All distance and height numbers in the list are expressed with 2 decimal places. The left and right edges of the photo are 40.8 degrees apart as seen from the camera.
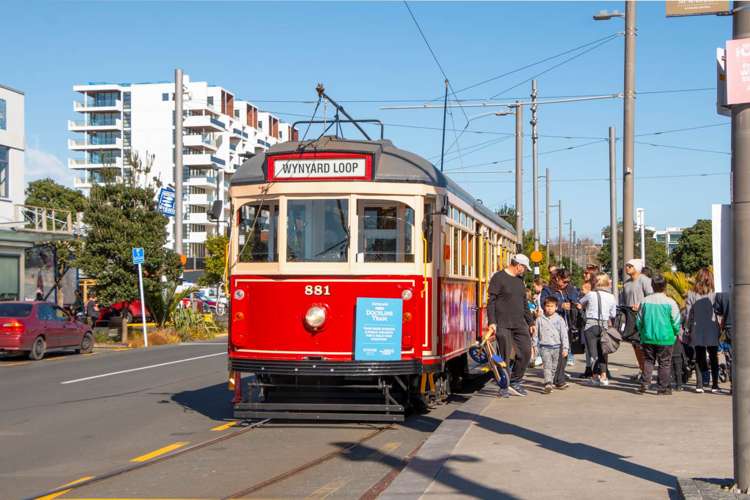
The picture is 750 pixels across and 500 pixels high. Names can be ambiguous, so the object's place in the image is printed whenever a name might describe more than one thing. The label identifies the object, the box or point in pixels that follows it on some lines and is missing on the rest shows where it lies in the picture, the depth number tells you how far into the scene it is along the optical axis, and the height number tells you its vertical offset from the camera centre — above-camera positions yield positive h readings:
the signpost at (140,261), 30.42 +0.62
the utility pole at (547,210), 61.00 +4.47
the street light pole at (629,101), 17.58 +3.15
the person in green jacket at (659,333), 13.13 -0.67
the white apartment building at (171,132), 110.31 +16.84
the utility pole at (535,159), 37.08 +4.61
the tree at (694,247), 60.61 +2.15
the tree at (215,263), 70.16 +1.31
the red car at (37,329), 24.23 -1.19
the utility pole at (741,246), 6.57 +0.23
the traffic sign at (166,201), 32.78 +2.64
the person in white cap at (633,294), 14.53 -0.19
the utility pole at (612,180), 28.64 +2.91
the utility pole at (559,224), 84.32 +4.86
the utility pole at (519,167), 33.06 +3.74
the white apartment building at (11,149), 41.81 +5.60
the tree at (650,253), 70.82 +2.18
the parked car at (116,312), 37.62 -1.16
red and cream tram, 11.34 +0.04
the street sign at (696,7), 7.05 +1.95
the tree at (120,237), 31.44 +1.39
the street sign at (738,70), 6.49 +1.36
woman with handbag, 15.15 -0.49
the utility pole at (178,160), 34.38 +4.19
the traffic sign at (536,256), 36.00 +0.90
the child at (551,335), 14.06 -0.76
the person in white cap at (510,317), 13.09 -0.47
